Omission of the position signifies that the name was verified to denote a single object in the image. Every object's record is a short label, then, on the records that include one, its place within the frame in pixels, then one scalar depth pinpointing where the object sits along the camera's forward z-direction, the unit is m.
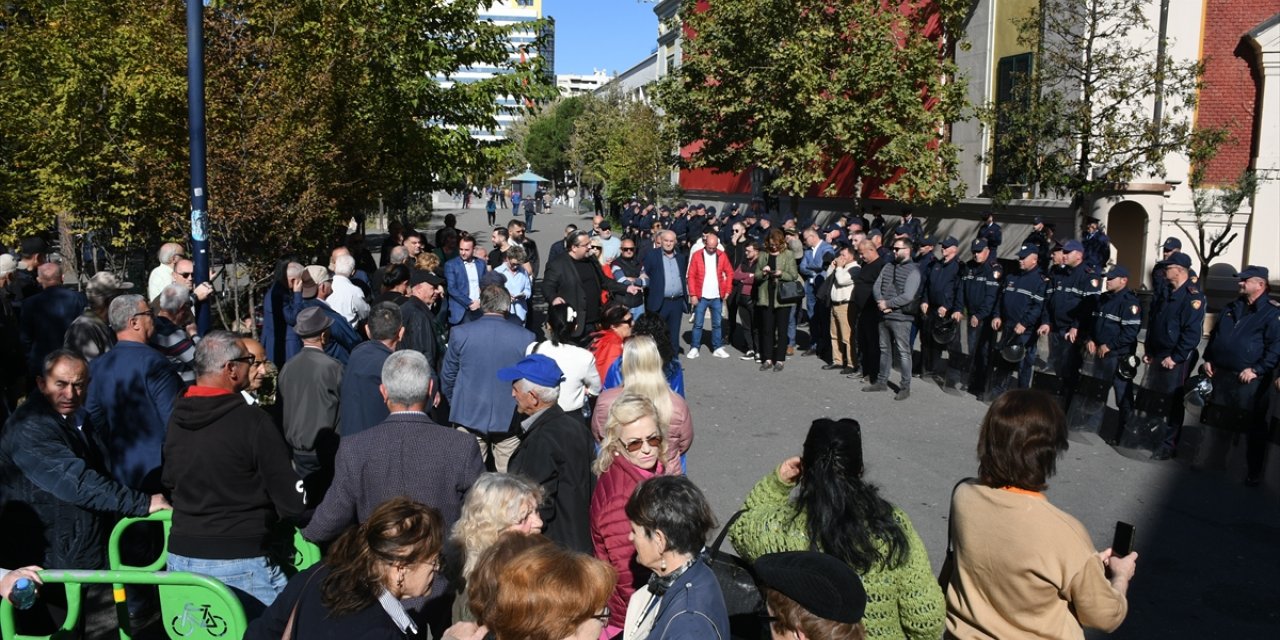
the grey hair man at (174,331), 7.21
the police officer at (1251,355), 8.66
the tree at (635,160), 43.16
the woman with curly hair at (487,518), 3.93
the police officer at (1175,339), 9.35
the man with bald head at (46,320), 8.97
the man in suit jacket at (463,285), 11.66
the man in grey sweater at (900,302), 11.94
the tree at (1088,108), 16.23
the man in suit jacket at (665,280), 13.26
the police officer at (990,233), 15.44
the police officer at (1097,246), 14.47
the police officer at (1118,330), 9.91
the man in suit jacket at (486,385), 7.20
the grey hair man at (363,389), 6.37
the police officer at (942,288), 12.48
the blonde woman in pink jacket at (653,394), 5.73
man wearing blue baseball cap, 4.78
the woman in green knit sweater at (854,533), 3.57
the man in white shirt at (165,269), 9.53
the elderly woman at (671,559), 3.32
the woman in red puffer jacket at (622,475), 4.38
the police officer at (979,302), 11.85
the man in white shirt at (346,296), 9.41
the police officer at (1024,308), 11.24
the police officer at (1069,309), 10.71
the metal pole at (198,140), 7.77
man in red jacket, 14.26
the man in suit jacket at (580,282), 11.19
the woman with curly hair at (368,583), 3.21
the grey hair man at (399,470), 4.57
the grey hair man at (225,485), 4.63
